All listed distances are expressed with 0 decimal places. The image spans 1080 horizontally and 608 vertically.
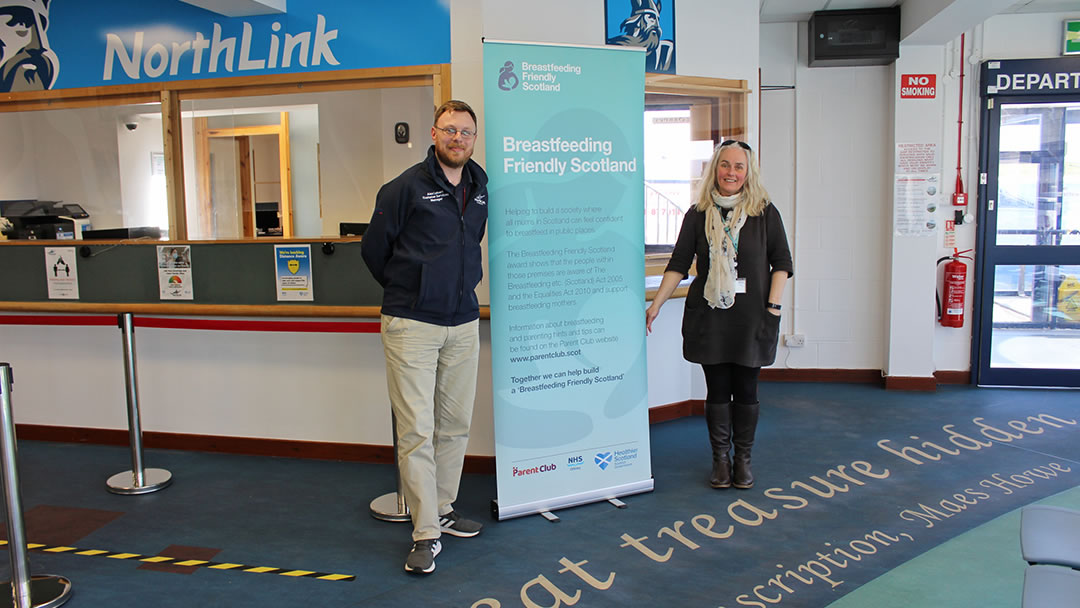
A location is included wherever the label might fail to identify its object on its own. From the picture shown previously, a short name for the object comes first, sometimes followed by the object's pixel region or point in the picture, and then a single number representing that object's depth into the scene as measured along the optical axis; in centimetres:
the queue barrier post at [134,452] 386
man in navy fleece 296
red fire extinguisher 569
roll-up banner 332
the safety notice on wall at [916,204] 568
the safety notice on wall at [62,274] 439
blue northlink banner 390
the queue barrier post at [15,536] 268
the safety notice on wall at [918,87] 563
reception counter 410
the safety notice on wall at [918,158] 566
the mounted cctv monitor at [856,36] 556
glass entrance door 570
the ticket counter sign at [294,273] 405
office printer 463
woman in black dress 359
